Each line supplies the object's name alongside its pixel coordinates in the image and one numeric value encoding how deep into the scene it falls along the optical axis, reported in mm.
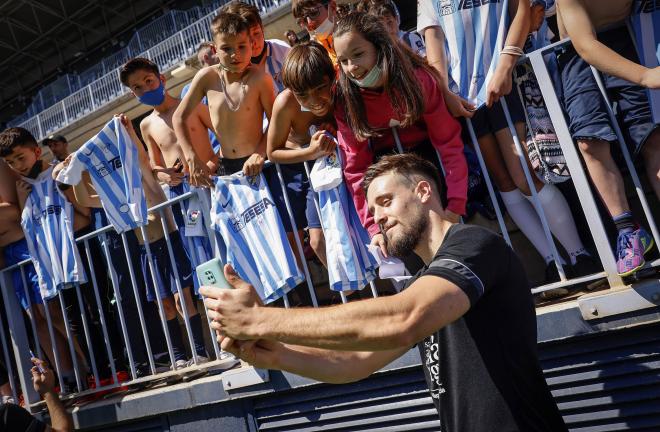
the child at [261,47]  4070
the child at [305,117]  3312
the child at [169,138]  4047
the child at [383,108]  3143
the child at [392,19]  3756
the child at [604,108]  2787
